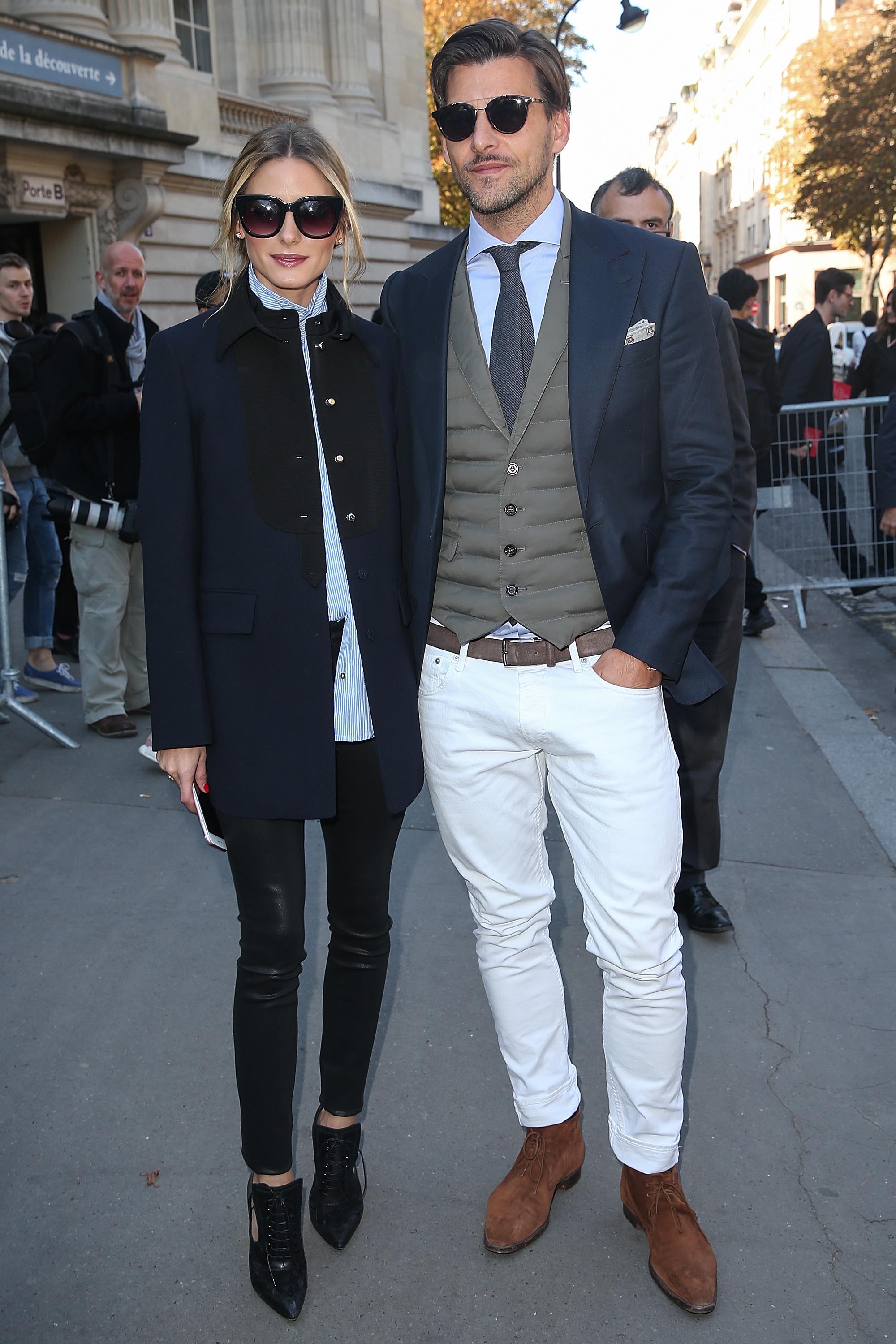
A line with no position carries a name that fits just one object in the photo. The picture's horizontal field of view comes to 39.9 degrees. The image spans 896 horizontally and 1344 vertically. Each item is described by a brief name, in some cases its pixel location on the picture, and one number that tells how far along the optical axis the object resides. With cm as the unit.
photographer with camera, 599
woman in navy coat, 231
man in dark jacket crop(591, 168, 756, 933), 388
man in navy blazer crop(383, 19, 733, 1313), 234
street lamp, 2317
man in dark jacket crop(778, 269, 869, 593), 848
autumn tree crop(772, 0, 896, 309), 2809
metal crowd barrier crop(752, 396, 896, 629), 846
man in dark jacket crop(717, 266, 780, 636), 707
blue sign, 1164
